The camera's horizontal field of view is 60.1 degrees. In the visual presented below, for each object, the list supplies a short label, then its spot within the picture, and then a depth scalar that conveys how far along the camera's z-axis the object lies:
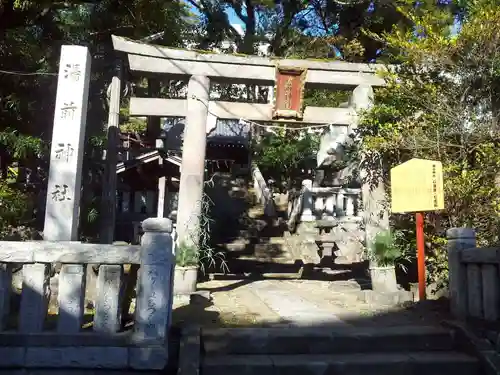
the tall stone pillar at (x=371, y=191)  8.03
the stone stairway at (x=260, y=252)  11.41
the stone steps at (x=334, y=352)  4.31
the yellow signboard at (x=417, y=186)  6.12
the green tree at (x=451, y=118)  6.96
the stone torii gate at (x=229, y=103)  7.89
